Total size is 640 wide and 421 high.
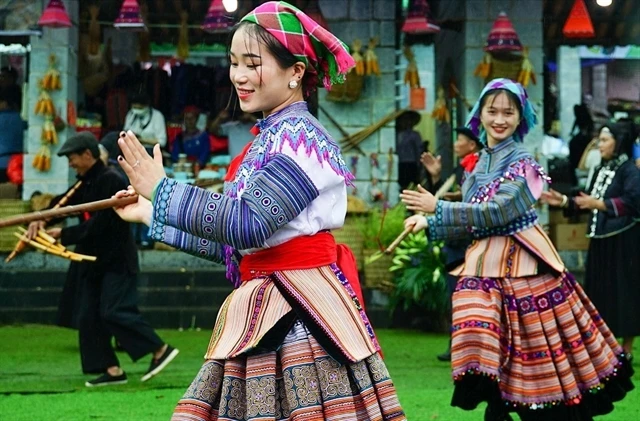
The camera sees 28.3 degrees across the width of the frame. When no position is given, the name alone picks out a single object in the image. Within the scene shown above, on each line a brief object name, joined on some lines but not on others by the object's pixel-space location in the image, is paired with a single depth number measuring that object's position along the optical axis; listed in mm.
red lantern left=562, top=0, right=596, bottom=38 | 13965
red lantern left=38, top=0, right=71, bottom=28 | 13086
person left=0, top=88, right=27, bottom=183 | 13797
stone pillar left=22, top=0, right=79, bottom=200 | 13578
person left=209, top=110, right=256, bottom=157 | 14922
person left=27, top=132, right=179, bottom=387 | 8367
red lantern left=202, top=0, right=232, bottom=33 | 13406
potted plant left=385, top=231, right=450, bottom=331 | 11383
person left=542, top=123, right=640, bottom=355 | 9414
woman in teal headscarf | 6090
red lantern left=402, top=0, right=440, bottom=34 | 13664
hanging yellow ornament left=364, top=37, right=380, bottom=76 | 13711
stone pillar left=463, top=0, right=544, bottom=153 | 14055
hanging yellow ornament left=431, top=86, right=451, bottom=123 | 14586
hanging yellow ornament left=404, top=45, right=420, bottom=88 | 14320
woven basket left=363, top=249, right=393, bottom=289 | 12359
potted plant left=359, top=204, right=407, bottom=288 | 12180
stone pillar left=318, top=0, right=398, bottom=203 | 14008
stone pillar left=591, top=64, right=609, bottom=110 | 17875
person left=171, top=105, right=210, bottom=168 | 14945
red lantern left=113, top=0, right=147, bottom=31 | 13508
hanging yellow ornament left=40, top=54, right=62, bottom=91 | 13496
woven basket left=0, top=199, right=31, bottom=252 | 13023
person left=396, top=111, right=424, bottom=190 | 14250
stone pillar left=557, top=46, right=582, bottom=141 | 17422
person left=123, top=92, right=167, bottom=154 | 14547
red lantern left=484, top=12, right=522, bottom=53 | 13320
